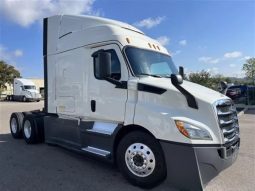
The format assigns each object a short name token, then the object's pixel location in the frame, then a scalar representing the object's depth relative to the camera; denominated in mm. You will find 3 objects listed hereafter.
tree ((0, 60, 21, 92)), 35167
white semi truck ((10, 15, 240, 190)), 3066
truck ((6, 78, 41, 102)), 26288
